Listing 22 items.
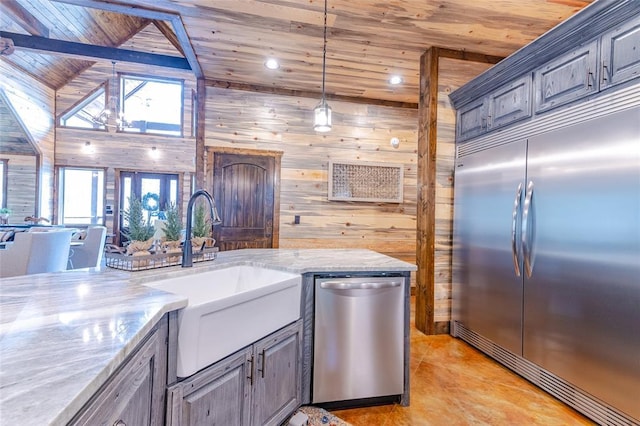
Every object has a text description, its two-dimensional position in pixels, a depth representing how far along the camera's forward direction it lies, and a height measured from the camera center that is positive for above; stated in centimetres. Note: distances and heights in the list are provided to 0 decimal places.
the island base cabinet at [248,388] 116 -76
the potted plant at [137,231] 159 -11
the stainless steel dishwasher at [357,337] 184 -73
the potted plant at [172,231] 173 -12
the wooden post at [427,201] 312 +15
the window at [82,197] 808 +30
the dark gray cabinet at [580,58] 170 +105
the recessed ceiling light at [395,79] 385 +169
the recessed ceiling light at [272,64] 355 +171
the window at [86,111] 789 +249
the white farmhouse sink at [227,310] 115 -44
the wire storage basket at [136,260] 157 -26
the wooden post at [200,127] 391 +105
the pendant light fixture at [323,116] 223 +70
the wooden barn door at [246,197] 404 +19
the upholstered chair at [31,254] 320 -49
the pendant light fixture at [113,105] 749 +264
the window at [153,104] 829 +282
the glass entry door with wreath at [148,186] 813 +62
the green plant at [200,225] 194 -9
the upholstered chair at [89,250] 458 -62
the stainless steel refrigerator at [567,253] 164 -21
